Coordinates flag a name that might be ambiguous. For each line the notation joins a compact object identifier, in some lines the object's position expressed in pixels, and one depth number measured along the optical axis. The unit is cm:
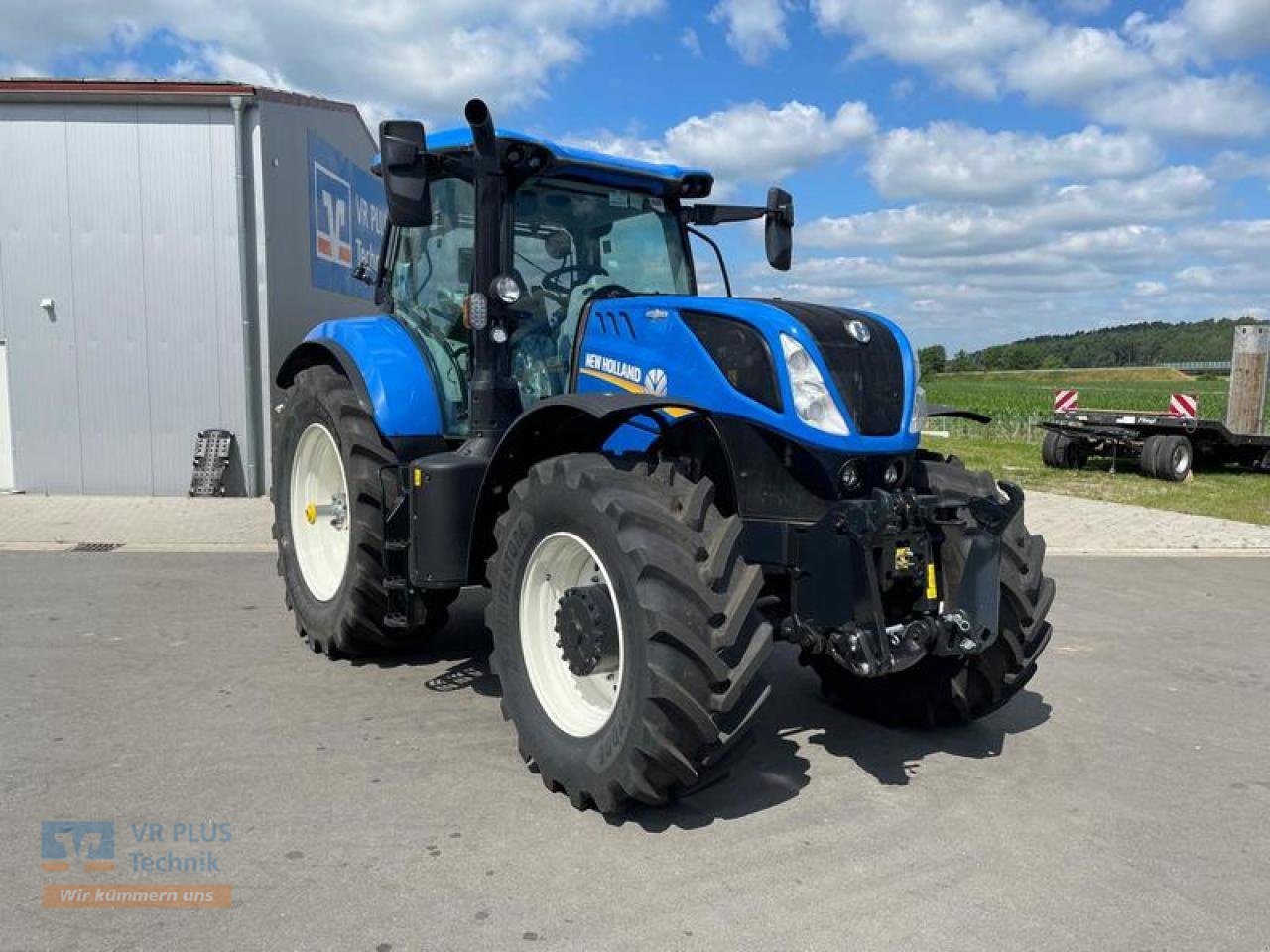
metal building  1169
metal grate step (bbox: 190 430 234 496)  1193
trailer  1619
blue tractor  347
